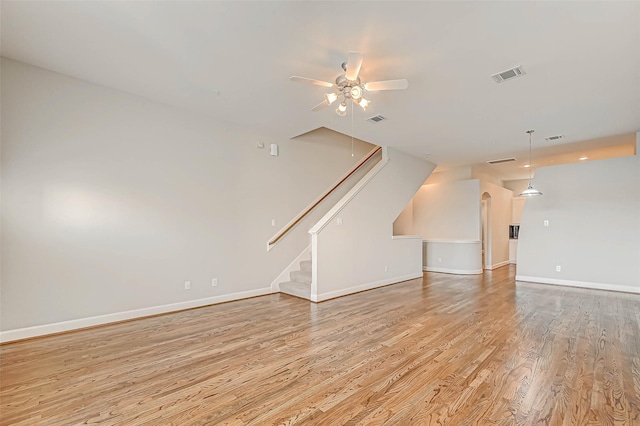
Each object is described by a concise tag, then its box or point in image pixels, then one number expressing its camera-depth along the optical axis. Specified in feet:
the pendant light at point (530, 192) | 19.72
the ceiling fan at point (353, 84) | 9.21
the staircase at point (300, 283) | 16.99
